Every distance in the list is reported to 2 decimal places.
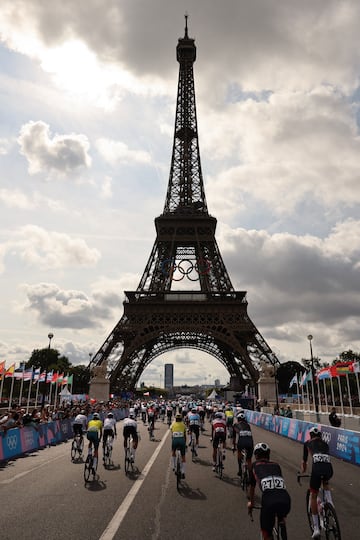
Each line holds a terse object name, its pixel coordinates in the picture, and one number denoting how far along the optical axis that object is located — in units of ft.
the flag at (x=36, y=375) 123.30
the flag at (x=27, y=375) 117.39
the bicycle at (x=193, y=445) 56.70
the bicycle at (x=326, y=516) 20.31
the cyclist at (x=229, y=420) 69.05
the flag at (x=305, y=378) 133.39
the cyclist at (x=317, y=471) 22.84
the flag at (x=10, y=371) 108.15
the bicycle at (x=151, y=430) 85.61
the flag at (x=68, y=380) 150.10
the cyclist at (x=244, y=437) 37.88
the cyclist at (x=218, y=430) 43.74
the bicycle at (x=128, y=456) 47.26
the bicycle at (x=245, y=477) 37.09
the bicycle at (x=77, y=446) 55.93
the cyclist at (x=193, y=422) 55.52
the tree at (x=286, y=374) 313.12
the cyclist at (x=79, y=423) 54.80
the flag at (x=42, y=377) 128.97
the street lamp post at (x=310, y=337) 122.52
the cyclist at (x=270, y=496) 17.76
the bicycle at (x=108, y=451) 51.59
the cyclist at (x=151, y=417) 85.25
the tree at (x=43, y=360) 341.99
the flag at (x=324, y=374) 117.08
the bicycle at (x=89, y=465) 40.82
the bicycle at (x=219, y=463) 44.07
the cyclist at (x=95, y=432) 42.53
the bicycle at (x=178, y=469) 37.35
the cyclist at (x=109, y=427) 49.70
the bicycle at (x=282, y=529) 17.40
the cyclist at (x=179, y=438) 38.81
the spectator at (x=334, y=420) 75.61
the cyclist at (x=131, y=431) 45.93
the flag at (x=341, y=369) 110.25
